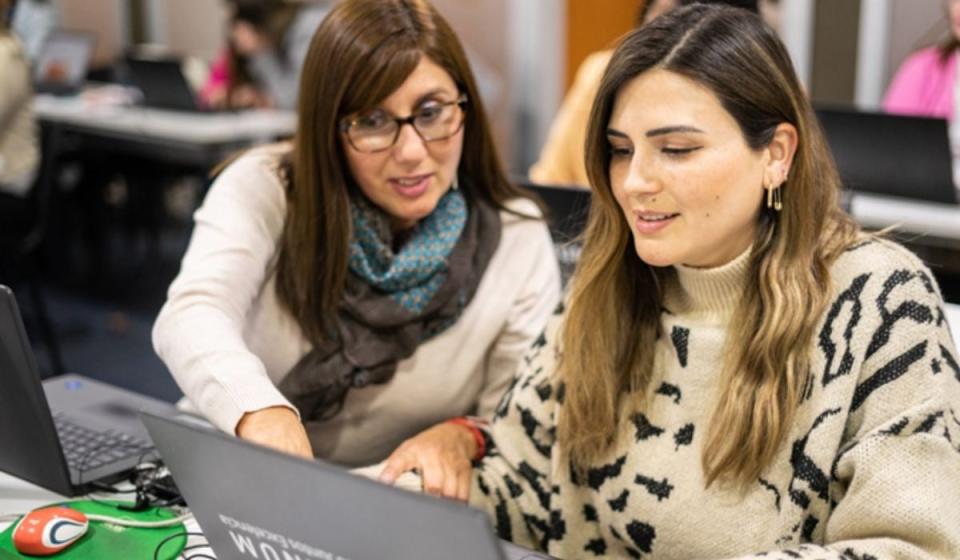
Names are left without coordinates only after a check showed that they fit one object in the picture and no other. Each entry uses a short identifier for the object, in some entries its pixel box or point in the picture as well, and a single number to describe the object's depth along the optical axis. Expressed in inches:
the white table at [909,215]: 110.7
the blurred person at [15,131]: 155.3
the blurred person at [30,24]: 279.3
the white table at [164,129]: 180.2
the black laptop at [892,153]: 114.3
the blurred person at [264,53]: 227.1
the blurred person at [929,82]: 148.3
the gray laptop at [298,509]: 33.5
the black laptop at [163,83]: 199.8
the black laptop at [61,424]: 52.4
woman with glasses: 63.4
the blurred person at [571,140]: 124.5
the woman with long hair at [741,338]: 46.4
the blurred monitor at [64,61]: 241.3
